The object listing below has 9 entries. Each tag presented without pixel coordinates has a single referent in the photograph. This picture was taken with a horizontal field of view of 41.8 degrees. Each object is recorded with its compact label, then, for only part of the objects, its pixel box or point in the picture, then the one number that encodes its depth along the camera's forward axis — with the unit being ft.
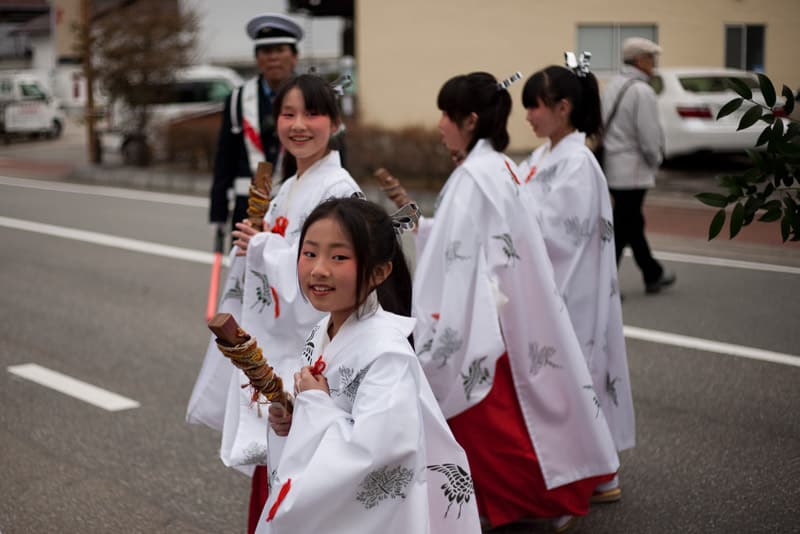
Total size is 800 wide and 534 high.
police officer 17.52
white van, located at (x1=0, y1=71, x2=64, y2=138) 83.20
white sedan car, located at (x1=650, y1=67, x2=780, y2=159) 47.06
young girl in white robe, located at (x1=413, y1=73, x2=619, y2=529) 12.33
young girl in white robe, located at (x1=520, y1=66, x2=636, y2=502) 13.89
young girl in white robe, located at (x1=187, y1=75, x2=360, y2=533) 10.99
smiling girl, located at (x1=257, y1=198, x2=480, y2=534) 7.67
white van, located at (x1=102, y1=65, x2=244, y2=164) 59.82
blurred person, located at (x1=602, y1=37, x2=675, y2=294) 25.35
